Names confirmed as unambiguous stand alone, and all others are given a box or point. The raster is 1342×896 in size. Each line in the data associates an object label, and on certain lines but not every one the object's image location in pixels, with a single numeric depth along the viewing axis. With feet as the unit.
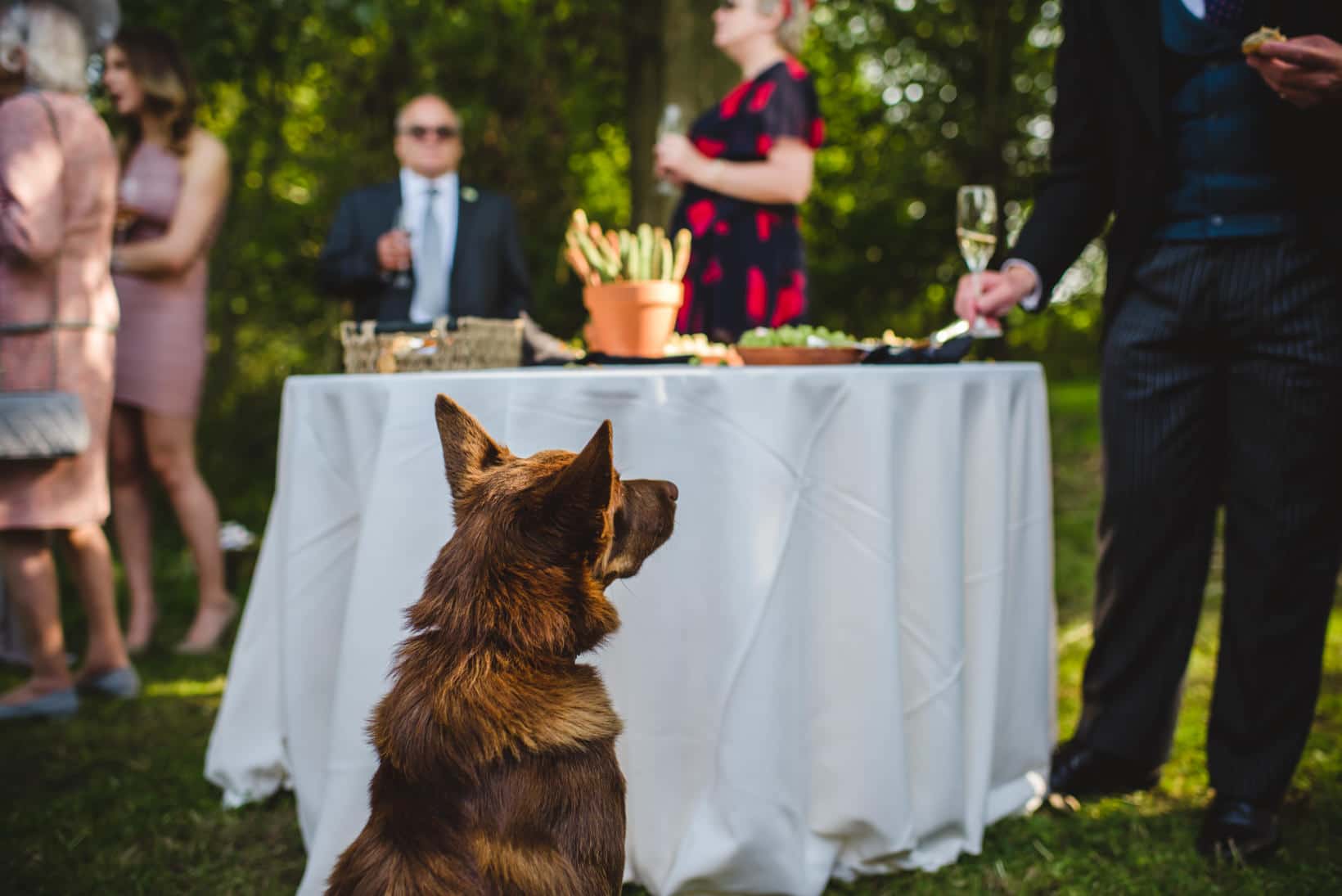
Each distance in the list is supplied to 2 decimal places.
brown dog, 4.92
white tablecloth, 7.22
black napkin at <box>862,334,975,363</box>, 8.24
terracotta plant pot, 8.55
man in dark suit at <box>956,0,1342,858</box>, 8.29
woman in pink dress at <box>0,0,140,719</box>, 11.44
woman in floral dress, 11.89
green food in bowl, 8.37
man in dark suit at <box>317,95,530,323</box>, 15.93
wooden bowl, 8.15
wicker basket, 8.45
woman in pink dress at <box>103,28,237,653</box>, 14.74
